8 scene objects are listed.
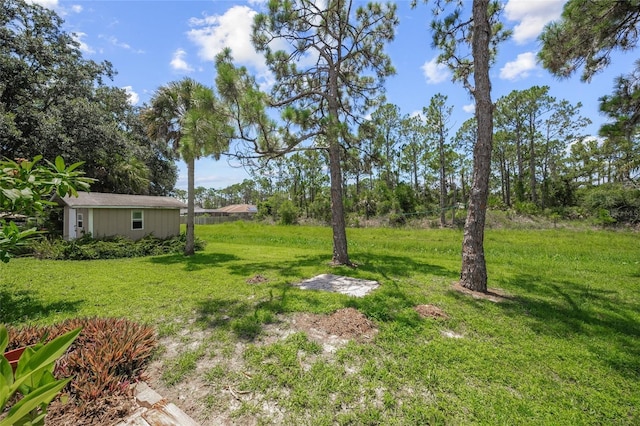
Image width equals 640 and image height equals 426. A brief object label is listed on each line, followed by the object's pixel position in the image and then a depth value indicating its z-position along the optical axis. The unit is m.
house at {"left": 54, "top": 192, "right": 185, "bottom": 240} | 10.57
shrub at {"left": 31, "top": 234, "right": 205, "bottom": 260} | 9.15
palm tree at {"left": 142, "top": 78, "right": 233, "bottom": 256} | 5.90
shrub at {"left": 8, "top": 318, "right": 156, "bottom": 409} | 2.39
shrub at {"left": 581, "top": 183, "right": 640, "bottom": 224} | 14.98
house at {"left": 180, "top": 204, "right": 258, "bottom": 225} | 35.22
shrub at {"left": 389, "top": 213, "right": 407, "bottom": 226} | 20.92
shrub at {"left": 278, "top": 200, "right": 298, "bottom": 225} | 25.84
